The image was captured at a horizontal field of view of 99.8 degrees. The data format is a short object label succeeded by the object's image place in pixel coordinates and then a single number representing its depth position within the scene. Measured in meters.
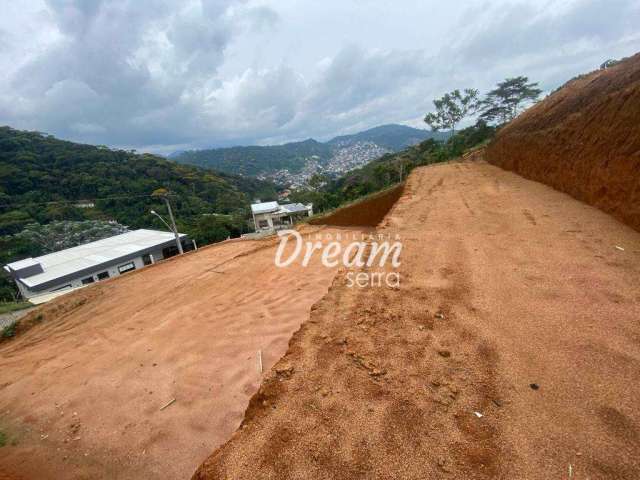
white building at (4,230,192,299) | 14.71
